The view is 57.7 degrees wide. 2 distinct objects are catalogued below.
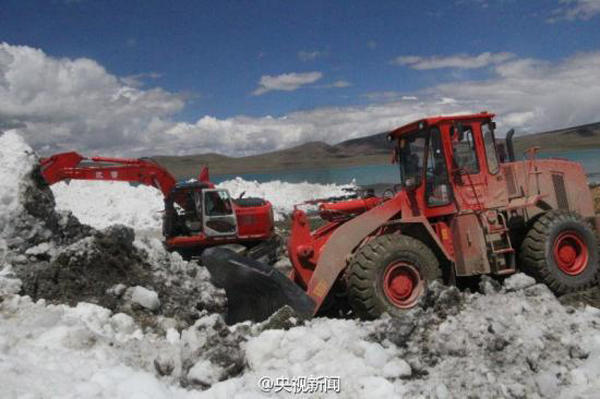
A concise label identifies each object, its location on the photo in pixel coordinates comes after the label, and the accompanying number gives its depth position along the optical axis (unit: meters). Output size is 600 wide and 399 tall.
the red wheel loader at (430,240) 6.41
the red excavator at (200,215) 12.70
